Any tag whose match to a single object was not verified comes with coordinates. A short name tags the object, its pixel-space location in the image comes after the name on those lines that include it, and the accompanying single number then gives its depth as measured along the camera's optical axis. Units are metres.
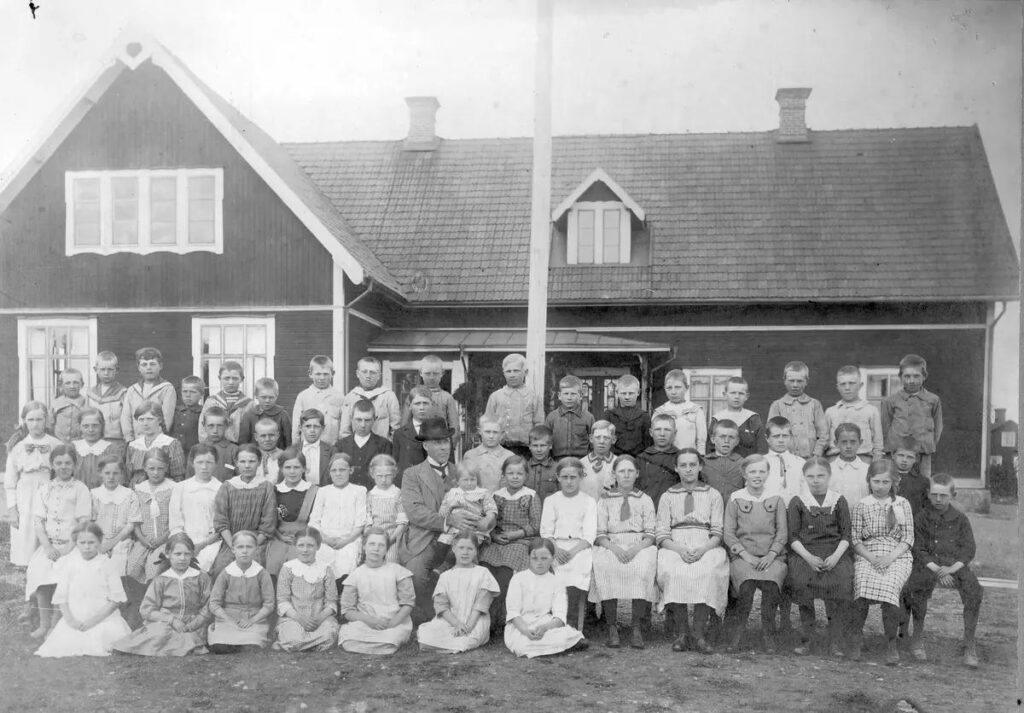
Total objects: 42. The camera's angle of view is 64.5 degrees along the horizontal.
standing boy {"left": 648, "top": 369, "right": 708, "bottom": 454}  5.70
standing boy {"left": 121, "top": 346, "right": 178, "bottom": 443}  5.95
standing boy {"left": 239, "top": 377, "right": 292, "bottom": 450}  5.75
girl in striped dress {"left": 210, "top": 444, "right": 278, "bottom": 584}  4.99
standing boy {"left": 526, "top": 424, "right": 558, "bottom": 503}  5.32
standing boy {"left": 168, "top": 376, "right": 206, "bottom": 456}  5.93
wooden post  5.70
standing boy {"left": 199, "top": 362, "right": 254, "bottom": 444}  5.94
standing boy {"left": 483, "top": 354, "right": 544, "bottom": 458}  5.79
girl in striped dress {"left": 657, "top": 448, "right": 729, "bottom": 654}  4.67
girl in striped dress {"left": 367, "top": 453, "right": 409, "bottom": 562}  5.10
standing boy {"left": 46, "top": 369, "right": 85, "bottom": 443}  5.94
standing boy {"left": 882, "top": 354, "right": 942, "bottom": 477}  5.79
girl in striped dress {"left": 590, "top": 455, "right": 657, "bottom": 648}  4.79
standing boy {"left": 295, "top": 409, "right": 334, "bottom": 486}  5.38
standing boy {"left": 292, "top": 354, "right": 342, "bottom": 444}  5.96
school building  8.63
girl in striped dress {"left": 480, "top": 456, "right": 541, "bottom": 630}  4.92
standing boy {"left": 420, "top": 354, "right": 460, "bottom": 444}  5.75
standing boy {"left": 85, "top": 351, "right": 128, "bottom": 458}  5.91
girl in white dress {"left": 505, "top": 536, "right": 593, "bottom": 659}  4.51
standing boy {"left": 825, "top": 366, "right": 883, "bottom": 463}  5.61
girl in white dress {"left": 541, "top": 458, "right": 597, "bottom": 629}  4.87
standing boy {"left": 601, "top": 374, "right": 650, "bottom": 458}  5.50
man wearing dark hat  5.00
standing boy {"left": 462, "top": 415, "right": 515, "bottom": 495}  5.30
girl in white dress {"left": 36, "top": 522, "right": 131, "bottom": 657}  4.66
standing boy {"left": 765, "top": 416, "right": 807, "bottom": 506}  5.18
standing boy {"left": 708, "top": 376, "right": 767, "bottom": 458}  5.59
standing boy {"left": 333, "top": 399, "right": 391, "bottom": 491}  5.41
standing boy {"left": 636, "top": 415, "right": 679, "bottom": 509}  5.20
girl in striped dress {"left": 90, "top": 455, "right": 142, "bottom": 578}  5.12
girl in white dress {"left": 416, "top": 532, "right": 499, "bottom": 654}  4.59
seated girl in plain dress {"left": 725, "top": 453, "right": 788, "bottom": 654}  4.71
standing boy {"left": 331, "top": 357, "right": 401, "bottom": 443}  5.83
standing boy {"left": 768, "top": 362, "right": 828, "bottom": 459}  5.70
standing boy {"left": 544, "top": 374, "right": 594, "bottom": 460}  5.62
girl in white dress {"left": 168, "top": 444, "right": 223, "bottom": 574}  5.12
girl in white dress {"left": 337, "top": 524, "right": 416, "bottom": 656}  4.57
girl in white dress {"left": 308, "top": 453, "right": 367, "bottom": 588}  5.01
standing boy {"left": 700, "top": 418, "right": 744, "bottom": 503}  5.20
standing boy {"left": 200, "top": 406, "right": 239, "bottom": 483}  5.47
